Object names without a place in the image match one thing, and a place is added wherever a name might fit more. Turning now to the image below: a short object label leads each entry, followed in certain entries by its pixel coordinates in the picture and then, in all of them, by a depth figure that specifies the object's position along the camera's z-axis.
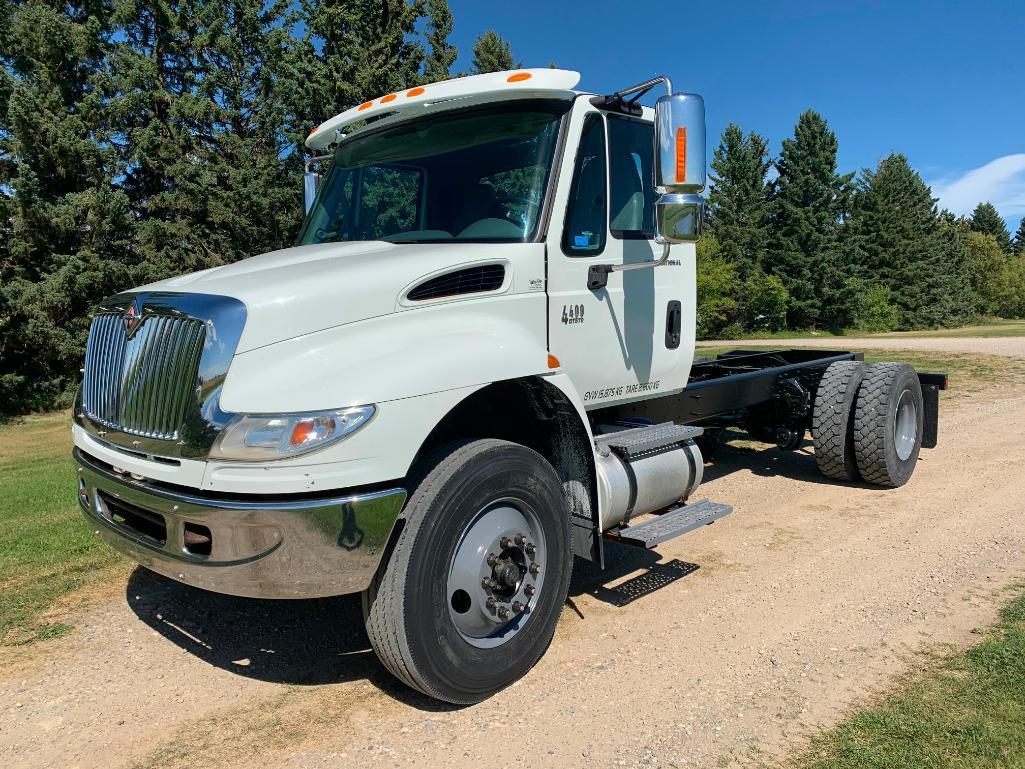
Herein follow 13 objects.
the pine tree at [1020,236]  120.56
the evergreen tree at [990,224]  105.25
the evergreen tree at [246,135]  21.30
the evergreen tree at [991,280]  71.69
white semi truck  2.82
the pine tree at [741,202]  51.53
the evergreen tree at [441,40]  27.86
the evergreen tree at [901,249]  56.62
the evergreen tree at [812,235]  50.72
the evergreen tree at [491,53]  33.09
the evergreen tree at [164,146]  19.97
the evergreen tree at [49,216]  17.16
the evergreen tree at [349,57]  23.02
